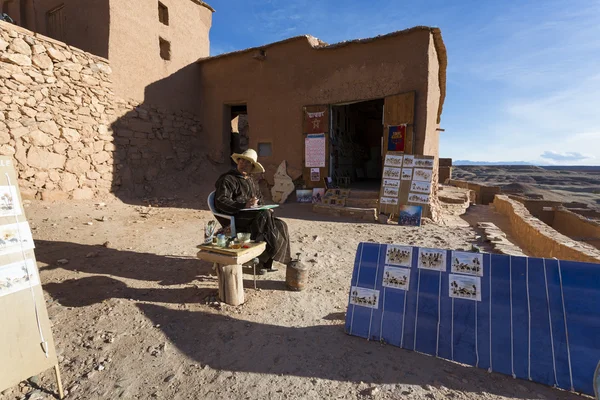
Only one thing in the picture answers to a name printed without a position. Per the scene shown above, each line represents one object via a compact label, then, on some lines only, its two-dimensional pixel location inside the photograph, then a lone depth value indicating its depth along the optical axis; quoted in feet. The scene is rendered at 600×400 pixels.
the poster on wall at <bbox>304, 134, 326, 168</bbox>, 28.66
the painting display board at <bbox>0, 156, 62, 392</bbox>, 5.95
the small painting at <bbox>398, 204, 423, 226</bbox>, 22.67
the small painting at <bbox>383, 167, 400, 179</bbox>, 24.75
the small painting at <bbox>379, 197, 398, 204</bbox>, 24.42
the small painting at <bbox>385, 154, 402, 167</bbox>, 24.80
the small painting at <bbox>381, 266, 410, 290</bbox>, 8.05
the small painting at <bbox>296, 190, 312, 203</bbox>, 29.37
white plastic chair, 12.16
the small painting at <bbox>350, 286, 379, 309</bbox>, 8.30
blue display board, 6.43
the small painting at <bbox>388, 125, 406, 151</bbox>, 24.73
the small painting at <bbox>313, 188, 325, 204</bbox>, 28.73
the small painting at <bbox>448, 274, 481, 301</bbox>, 7.36
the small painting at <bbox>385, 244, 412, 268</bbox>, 8.16
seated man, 11.89
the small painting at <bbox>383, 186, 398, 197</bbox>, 24.56
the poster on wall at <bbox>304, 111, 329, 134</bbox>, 28.32
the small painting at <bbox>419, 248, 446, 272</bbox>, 7.79
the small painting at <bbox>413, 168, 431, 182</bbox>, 23.93
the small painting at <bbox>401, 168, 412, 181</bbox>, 24.38
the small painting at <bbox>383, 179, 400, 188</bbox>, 24.60
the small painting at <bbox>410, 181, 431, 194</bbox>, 23.69
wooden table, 9.67
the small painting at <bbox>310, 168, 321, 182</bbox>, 28.94
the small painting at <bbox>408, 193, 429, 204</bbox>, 23.68
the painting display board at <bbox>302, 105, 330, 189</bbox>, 28.37
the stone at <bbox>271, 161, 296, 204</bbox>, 30.30
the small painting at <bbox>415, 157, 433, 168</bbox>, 23.88
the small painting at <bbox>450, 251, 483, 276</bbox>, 7.45
